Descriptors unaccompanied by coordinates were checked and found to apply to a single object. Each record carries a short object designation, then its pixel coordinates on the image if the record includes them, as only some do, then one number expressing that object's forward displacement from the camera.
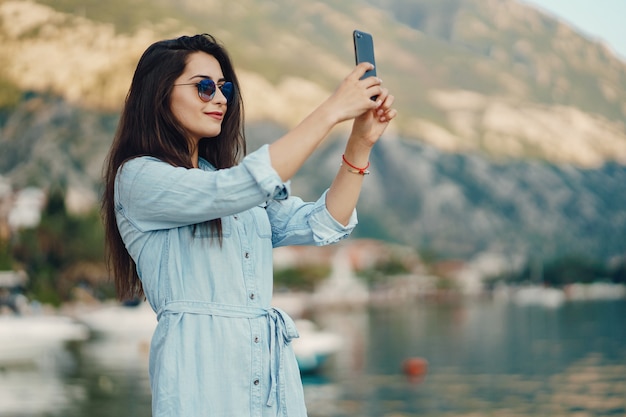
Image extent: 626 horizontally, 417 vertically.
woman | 1.76
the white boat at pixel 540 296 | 104.88
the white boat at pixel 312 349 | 22.61
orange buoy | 25.38
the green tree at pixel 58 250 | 52.41
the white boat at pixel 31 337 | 28.40
